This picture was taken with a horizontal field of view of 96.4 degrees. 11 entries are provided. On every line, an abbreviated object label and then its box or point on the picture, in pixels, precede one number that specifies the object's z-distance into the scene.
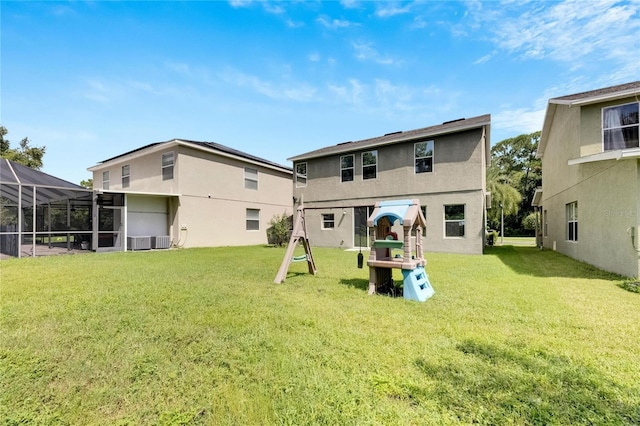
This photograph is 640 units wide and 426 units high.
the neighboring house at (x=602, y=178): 7.21
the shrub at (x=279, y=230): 17.23
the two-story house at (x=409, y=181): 12.77
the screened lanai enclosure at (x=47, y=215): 12.02
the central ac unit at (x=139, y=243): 14.17
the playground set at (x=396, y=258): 5.42
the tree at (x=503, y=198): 28.17
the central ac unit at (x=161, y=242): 14.73
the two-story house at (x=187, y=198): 14.38
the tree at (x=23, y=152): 28.92
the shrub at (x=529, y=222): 30.89
